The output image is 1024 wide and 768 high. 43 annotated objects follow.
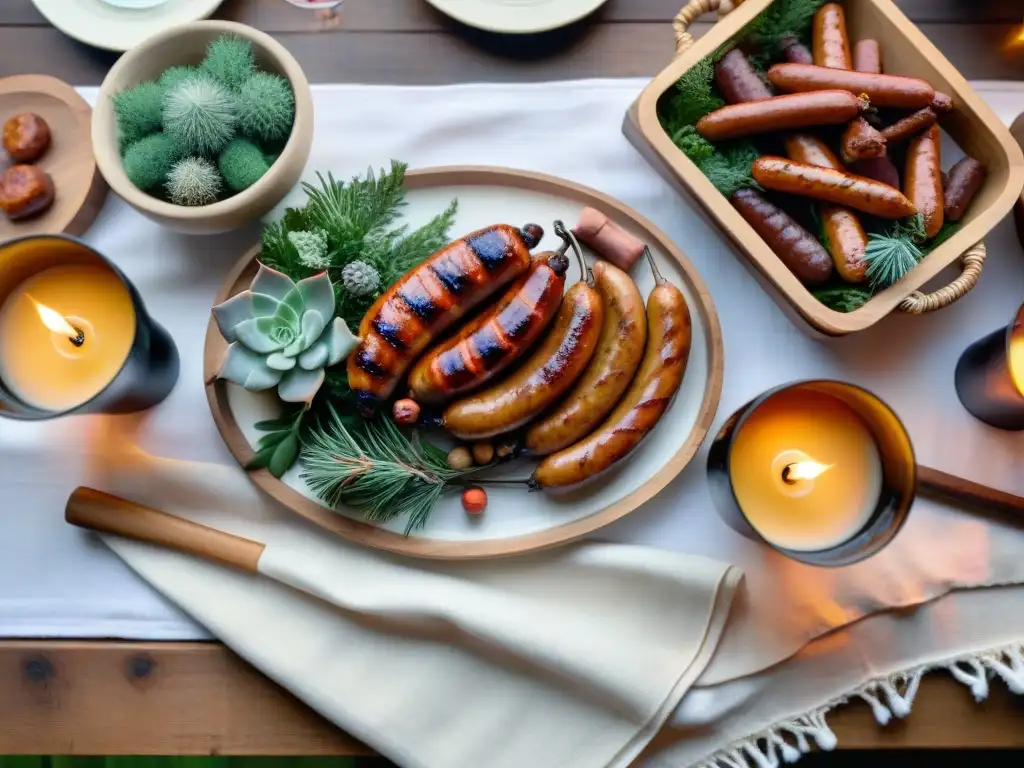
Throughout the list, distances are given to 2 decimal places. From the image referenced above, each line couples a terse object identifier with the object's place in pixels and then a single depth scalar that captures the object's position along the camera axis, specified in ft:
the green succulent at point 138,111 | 3.13
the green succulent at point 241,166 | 3.13
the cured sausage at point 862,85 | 3.31
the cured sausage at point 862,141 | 3.26
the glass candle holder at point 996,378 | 3.19
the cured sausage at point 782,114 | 3.26
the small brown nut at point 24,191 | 3.29
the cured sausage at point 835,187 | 3.22
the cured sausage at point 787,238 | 3.26
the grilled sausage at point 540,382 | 3.08
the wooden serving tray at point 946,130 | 3.15
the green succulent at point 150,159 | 3.13
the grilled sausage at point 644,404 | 3.09
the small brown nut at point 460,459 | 3.16
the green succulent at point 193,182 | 3.11
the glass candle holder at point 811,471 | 3.09
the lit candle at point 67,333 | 3.08
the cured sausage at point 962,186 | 3.37
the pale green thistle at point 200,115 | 3.07
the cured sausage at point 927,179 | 3.30
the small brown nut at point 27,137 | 3.40
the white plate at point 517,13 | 3.54
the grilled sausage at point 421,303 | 3.04
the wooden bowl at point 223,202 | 3.07
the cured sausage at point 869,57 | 3.47
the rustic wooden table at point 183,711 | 3.26
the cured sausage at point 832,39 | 3.45
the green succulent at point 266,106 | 3.12
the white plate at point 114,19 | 3.50
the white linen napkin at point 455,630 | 3.21
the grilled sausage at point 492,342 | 3.05
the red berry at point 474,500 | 3.16
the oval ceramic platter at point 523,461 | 3.21
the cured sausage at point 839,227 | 3.23
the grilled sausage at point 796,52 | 3.51
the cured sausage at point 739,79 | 3.40
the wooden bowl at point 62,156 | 3.39
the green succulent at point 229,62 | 3.17
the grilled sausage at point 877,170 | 3.40
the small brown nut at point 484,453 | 3.16
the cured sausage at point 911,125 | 3.33
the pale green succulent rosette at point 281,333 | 2.93
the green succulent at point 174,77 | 3.16
